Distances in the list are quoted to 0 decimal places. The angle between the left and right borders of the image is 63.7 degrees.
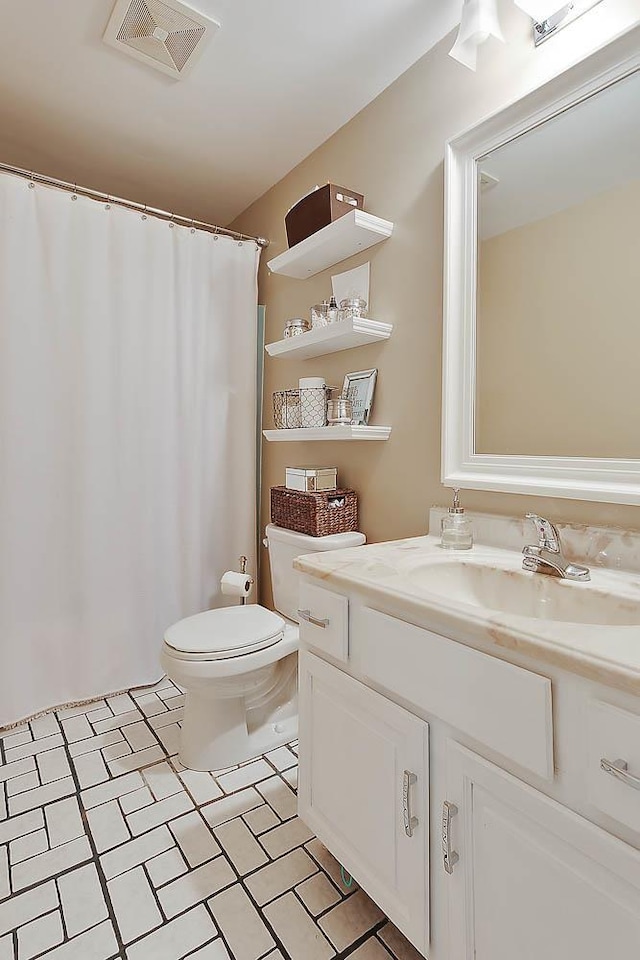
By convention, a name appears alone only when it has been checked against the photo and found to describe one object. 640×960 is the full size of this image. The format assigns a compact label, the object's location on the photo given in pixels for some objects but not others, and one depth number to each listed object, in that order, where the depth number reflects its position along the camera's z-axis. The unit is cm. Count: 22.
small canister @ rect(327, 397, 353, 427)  176
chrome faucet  107
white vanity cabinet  66
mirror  112
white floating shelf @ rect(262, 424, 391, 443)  166
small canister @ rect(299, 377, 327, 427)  185
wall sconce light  117
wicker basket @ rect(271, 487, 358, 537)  178
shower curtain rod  188
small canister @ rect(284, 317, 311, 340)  199
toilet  160
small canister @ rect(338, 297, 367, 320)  174
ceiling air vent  142
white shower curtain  193
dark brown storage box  173
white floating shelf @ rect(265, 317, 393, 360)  164
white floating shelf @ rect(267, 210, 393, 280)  163
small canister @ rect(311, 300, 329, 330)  185
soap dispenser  134
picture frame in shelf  176
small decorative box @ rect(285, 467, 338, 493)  185
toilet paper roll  202
